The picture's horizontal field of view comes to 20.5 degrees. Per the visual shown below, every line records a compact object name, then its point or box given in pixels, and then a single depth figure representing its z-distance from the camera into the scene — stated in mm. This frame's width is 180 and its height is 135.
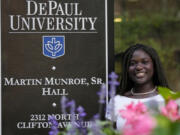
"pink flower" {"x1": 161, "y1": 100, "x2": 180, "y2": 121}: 1340
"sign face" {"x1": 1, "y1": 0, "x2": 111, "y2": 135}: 2915
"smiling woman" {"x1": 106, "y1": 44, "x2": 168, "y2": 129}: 2712
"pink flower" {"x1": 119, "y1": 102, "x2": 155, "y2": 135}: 1001
